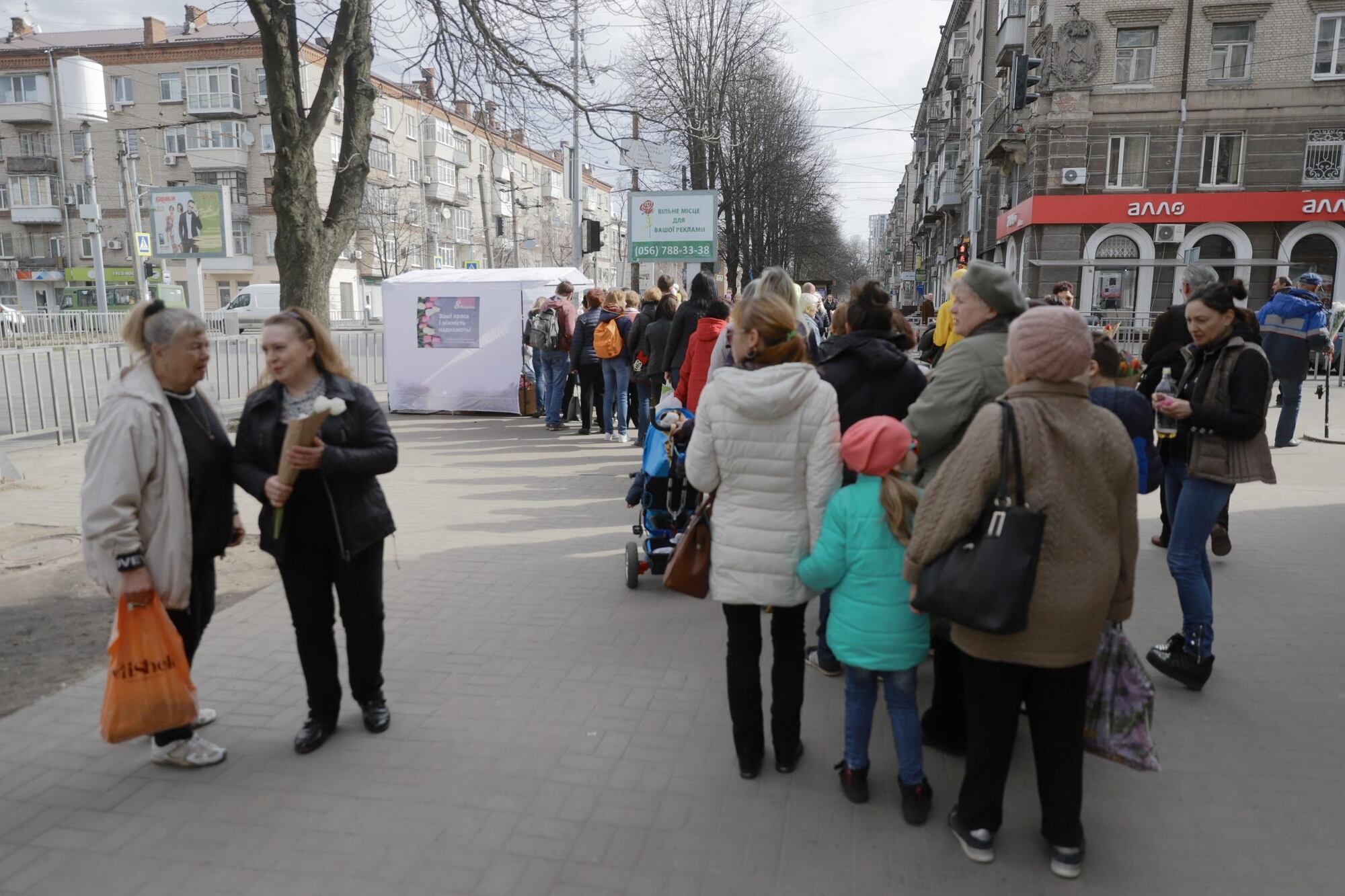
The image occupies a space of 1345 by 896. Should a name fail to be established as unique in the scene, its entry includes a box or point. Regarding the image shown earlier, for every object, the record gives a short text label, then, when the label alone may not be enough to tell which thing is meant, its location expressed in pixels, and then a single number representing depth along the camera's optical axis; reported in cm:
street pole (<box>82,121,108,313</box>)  3466
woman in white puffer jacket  336
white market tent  1350
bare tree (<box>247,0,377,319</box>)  811
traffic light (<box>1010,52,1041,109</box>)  2062
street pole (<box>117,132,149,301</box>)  3325
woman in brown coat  275
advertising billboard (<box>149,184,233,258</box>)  1605
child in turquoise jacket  318
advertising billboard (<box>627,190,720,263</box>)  1769
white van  3941
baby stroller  580
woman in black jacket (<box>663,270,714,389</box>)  807
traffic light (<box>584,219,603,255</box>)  1817
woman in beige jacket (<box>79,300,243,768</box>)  328
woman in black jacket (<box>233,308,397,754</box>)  361
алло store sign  2806
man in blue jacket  1059
